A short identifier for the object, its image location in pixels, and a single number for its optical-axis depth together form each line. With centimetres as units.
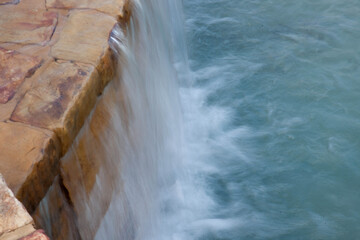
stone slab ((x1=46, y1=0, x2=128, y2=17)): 337
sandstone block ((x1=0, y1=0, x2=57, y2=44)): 303
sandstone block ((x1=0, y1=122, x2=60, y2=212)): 206
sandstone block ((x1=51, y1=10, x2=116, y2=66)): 286
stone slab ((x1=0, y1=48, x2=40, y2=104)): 257
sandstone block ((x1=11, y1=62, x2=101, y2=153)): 238
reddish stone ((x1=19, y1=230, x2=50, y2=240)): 146
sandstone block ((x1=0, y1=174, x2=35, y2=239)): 150
